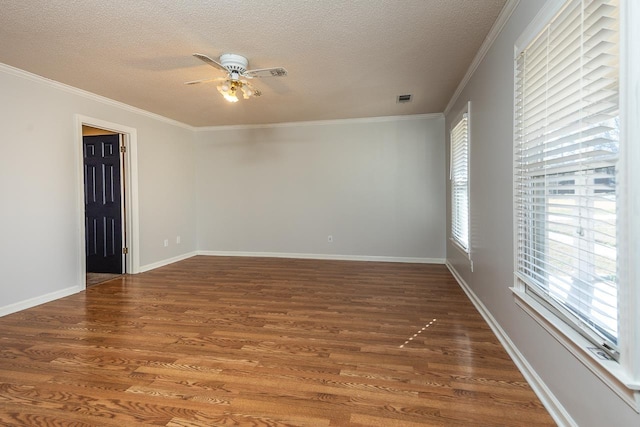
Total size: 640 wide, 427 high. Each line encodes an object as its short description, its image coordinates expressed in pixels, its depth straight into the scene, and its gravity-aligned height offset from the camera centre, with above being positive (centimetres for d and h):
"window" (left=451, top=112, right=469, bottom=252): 377 +27
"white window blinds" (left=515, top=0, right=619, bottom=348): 126 +18
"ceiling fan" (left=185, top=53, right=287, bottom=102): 294 +127
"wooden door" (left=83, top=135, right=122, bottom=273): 478 +5
